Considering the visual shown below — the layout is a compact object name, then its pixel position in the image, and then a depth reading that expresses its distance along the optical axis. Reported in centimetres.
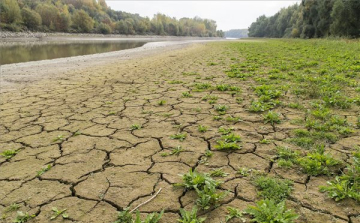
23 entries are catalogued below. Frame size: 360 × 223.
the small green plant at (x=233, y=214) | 167
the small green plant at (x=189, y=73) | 716
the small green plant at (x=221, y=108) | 384
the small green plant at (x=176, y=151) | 261
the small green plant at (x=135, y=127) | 333
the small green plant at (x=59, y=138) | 303
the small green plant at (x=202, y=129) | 312
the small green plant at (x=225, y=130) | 302
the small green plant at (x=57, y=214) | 176
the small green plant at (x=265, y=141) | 272
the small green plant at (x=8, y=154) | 265
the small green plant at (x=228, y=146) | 260
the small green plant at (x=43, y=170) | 232
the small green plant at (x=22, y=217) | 174
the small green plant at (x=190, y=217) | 162
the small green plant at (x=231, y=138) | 282
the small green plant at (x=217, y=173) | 218
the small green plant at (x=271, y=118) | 328
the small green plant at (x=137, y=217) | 166
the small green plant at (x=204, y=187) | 181
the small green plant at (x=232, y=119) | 339
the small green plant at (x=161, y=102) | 437
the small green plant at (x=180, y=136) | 295
